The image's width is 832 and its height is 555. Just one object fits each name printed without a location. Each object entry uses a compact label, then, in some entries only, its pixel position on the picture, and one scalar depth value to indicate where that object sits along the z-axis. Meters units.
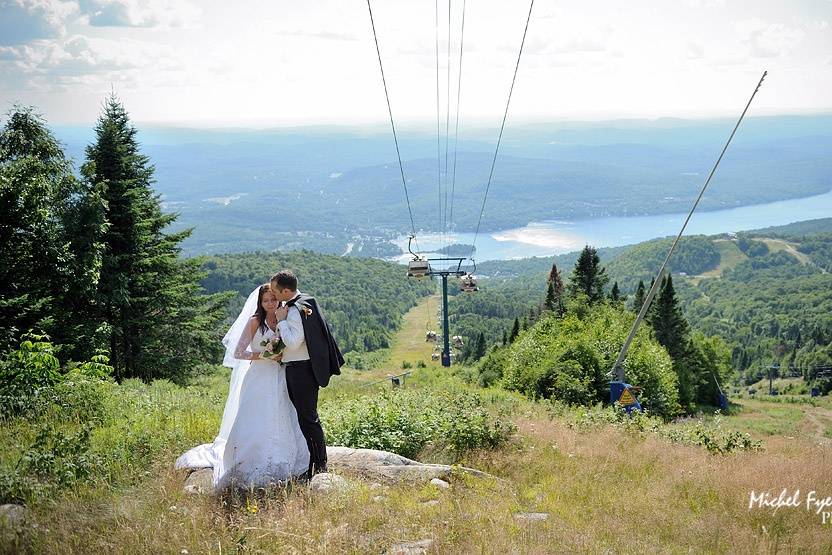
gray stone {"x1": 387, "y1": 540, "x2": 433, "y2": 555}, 5.14
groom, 6.54
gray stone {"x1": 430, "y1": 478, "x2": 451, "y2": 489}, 6.90
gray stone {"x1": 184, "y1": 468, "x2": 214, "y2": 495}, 6.30
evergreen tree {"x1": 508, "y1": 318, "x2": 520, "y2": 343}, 79.19
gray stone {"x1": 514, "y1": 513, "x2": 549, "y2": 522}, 6.07
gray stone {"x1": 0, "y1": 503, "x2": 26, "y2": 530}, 5.06
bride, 6.48
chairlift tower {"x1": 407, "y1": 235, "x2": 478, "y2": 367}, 31.27
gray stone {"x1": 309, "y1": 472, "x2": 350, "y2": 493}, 6.20
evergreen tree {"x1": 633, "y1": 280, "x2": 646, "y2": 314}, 69.97
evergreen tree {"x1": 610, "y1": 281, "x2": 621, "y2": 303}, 70.16
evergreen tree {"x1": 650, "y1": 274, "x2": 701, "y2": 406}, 69.44
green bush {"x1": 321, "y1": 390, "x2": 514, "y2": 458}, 9.01
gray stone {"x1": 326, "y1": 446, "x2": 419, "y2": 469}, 7.56
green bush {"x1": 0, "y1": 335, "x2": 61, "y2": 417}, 8.88
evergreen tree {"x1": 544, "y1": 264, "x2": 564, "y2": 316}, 68.31
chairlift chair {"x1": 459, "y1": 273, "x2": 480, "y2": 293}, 37.12
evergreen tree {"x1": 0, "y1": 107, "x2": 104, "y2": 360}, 19.42
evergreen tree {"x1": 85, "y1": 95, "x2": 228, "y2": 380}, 24.31
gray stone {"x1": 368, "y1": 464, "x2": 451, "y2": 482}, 7.13
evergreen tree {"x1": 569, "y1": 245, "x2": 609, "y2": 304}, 65.94
